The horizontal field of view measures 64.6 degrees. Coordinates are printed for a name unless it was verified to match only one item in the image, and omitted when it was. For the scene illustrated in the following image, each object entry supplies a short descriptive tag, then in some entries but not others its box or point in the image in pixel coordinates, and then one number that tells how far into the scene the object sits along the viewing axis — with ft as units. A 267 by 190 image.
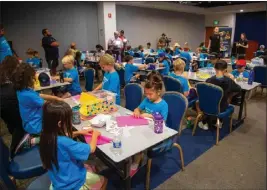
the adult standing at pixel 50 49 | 21.93
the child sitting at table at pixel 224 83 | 9.59
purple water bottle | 5.68
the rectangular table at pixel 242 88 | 10.79
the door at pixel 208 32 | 48.58
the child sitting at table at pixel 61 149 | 4.20
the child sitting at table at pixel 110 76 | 9.59
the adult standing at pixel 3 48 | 12.88
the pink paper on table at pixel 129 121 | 6.39
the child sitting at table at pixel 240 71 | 12.88
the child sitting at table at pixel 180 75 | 10.62
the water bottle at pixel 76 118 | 6.46
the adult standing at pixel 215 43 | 25.46
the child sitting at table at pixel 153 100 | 6.86
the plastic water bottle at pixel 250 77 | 11.27
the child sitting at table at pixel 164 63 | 17.22
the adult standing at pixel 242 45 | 31.03
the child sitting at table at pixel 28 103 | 6.75
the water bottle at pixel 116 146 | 4.99
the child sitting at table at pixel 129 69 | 15.14
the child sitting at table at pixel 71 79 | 11.83
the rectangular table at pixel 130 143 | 4.97
